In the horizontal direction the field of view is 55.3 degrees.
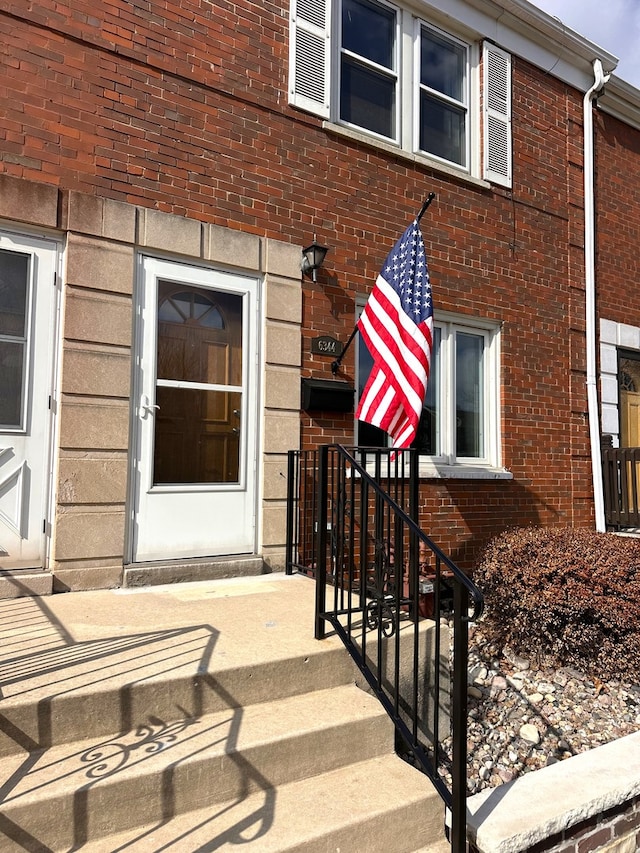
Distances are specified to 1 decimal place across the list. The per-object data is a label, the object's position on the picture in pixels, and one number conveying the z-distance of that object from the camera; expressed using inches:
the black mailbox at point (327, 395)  193.6
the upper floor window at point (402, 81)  204.5
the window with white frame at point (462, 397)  231.0
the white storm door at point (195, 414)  169.5
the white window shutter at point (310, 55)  200.1
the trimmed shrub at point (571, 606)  162.6
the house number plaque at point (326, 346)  196.7
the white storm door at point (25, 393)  152.3
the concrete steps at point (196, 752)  81.5
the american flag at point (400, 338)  174.6
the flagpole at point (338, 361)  198.1
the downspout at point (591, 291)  261.9
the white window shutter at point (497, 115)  247.0
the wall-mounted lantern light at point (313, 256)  193.2
